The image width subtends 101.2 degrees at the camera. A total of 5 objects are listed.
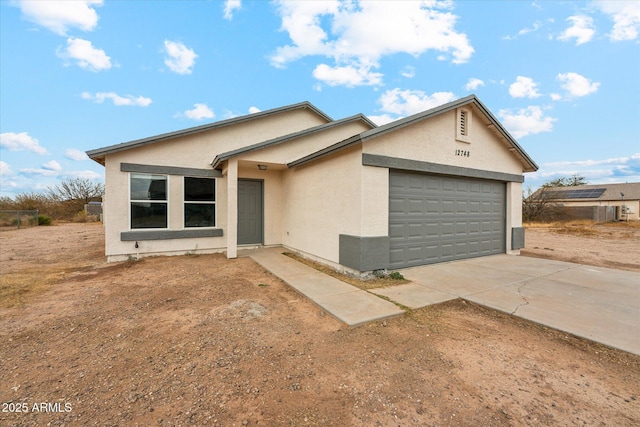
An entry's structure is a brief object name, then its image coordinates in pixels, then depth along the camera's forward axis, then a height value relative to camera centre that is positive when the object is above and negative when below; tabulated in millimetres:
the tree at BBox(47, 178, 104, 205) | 30531 +1898
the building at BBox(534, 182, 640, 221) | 27625 +1191
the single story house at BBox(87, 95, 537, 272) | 6469 +570
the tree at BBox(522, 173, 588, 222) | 27000 +410
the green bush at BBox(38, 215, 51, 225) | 22812 -1126
